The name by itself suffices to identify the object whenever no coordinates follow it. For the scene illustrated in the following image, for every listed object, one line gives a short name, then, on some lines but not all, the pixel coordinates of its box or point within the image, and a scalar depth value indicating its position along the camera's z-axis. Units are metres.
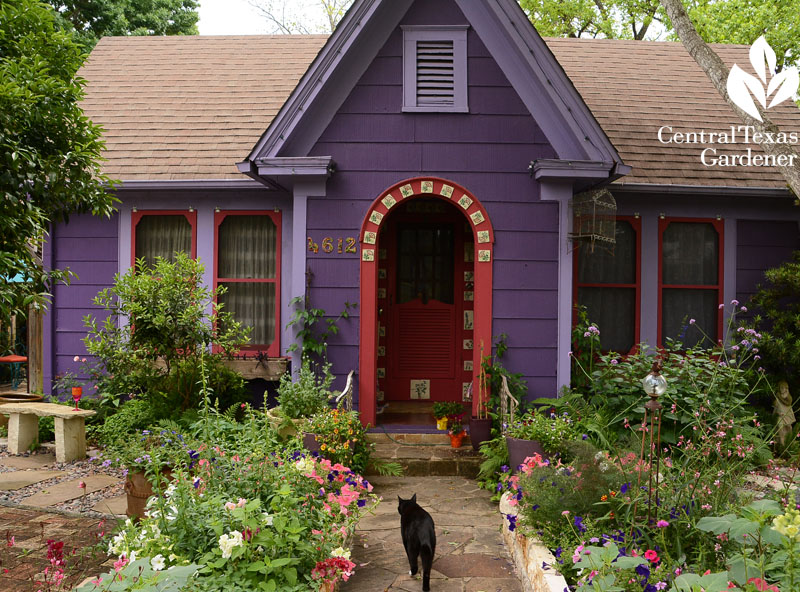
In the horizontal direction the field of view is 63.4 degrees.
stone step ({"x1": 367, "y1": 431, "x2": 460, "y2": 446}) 7.34
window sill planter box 8.06
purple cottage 7.26
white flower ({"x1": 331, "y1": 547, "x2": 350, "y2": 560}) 3.59
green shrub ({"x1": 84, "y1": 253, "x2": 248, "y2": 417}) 7.09
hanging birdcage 7.09
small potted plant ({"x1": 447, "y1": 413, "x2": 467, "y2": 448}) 7.14
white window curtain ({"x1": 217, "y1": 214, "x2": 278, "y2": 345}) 8.55
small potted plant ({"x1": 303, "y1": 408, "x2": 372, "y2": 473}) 5.75
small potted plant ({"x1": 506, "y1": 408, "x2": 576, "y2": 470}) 5.61
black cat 4.10
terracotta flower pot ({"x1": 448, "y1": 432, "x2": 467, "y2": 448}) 7.15
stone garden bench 7.36
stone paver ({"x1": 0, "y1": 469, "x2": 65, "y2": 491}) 6.45
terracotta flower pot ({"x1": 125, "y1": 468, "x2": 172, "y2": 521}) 4.96
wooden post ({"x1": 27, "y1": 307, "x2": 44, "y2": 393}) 8.84
